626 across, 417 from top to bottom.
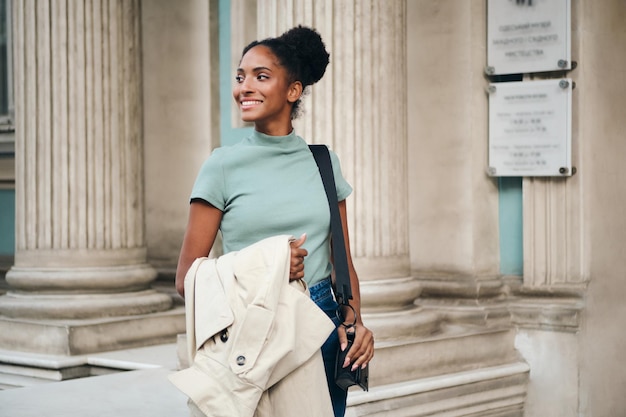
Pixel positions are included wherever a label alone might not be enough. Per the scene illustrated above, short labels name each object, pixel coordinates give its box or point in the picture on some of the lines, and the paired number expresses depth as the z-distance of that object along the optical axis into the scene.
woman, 2.93
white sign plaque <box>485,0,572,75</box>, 6.46
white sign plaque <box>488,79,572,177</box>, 6.47
